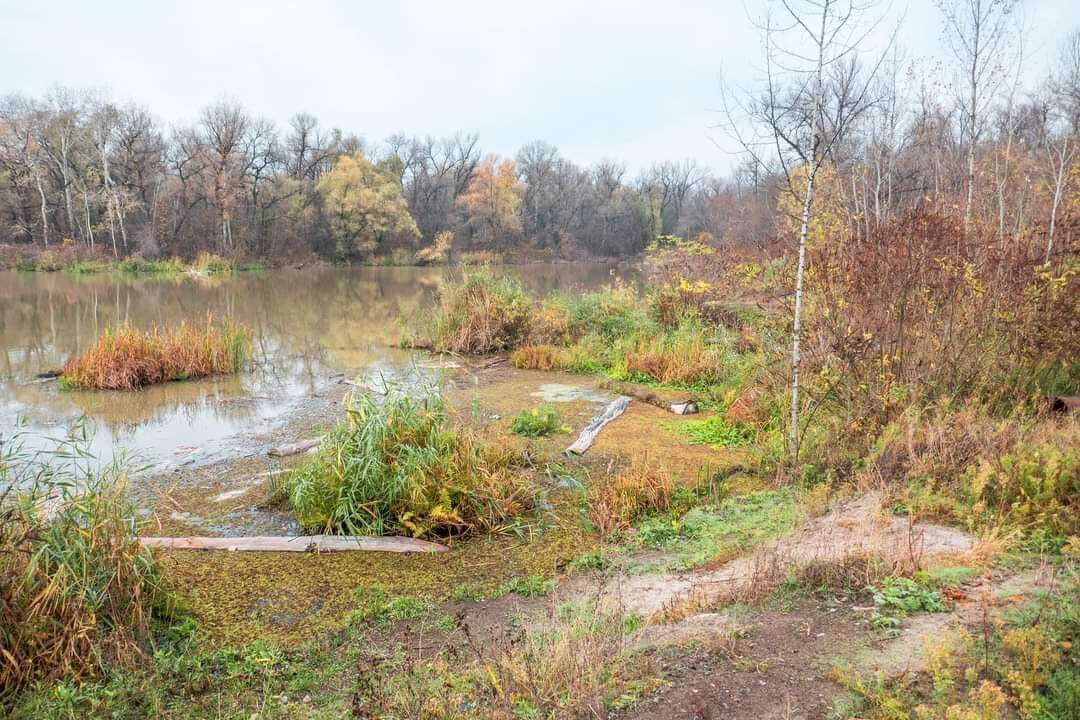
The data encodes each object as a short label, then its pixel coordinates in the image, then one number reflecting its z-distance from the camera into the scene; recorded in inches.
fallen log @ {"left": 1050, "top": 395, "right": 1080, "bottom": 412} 227.9
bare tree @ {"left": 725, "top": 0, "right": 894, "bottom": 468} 212.7
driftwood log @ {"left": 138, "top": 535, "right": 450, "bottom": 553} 201.0
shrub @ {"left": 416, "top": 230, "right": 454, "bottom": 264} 1897.1
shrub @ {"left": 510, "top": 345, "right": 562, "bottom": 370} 473.4
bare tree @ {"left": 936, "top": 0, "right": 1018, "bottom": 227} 416.2
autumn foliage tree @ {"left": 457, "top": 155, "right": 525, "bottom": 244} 2279.8
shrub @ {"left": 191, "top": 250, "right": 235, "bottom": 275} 1511.8
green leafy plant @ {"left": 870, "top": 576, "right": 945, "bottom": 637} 126.3
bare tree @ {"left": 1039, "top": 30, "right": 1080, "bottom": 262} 375.5
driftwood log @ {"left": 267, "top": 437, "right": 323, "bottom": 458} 296.5
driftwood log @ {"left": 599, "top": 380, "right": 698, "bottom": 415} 355.6
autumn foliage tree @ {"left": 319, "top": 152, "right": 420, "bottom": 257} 1776.6
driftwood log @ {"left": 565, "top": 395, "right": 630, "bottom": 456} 289.0
